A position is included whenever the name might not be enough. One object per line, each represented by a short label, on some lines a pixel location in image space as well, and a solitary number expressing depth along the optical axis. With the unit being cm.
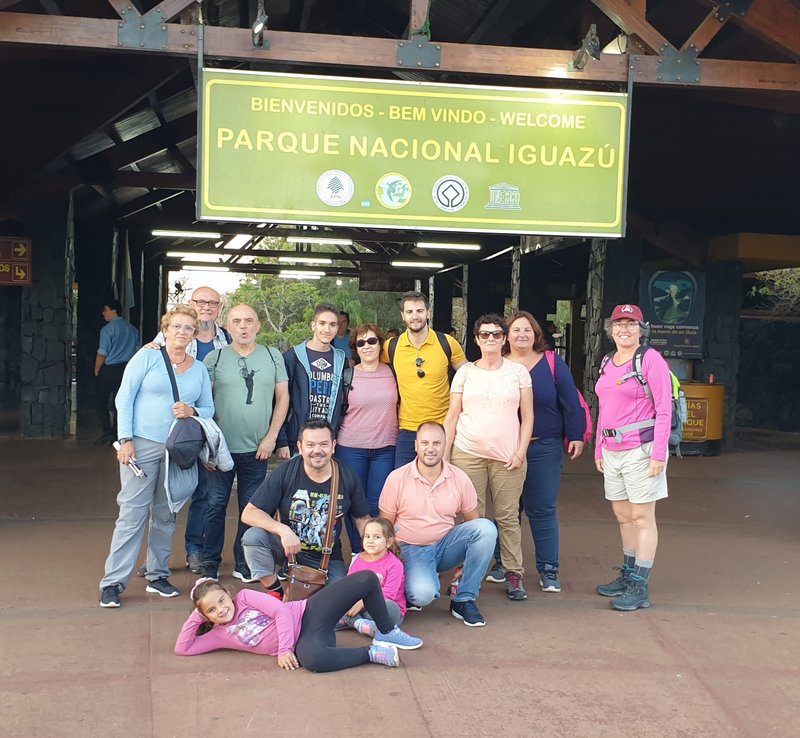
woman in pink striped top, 500
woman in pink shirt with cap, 463
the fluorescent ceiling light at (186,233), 1576
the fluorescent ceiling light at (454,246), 1623
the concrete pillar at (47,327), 1031
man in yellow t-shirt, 498
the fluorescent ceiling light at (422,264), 1920
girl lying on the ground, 379
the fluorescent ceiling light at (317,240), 1609
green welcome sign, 498
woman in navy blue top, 492
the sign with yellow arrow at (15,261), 995
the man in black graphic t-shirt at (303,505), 436
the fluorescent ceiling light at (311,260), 1944
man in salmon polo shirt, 442
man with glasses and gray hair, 505
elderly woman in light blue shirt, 452
